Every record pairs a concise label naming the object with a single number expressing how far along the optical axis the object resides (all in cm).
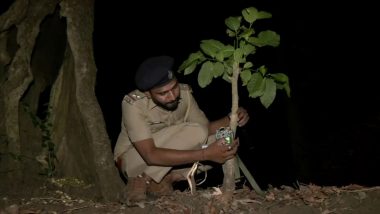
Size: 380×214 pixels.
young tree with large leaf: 273
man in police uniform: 345
